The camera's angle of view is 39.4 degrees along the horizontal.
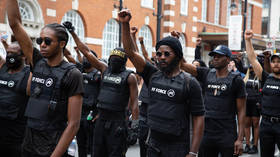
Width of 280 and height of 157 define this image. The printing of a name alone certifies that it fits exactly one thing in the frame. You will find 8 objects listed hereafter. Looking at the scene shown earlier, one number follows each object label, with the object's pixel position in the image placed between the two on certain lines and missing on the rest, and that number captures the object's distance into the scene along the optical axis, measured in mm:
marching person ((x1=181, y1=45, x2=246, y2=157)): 5516
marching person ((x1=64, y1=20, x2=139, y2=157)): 5746
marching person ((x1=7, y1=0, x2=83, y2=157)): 3549
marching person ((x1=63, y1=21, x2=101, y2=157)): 7039
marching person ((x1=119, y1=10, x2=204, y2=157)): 4043
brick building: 17219
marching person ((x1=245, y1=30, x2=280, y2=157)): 6168
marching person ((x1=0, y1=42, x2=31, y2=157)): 4875
